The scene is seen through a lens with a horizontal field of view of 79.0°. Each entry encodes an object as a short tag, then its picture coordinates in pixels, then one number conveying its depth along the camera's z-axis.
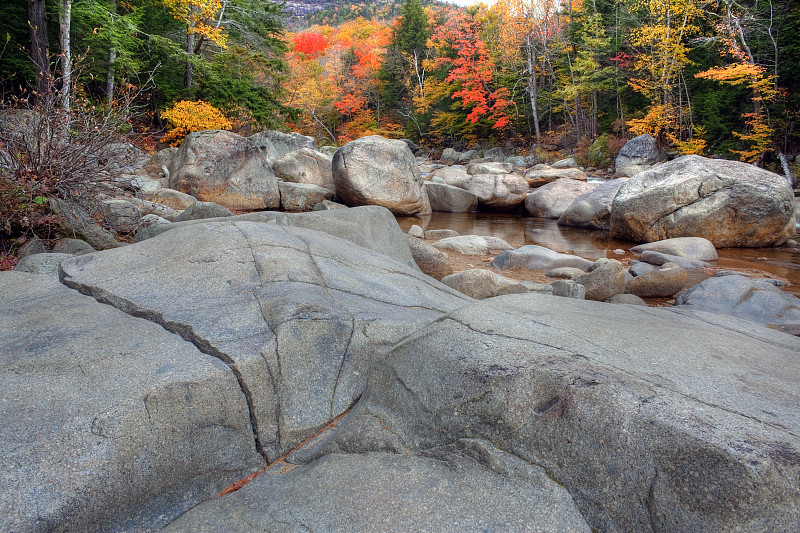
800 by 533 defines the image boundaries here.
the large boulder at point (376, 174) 12.38
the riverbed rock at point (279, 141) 17.57
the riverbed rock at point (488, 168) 16.53
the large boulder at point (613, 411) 1.41
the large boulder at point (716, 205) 9.34
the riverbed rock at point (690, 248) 8.44
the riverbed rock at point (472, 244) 8.86
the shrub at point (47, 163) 5.05
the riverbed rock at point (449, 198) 14.91
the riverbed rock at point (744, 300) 4.94
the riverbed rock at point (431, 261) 6.44
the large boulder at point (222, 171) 11.42
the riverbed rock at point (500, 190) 15.20
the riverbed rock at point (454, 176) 16.31
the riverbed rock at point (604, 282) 5.95
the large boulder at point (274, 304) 2.18
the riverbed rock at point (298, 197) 12.38
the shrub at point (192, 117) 17.39
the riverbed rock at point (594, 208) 12.06
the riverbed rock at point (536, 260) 7.65
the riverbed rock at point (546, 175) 17.39
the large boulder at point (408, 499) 1.50
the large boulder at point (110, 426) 1.58
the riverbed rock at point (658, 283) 6.38
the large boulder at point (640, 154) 20.08
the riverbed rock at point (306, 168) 14.38
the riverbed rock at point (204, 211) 6.45
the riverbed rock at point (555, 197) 14.10
